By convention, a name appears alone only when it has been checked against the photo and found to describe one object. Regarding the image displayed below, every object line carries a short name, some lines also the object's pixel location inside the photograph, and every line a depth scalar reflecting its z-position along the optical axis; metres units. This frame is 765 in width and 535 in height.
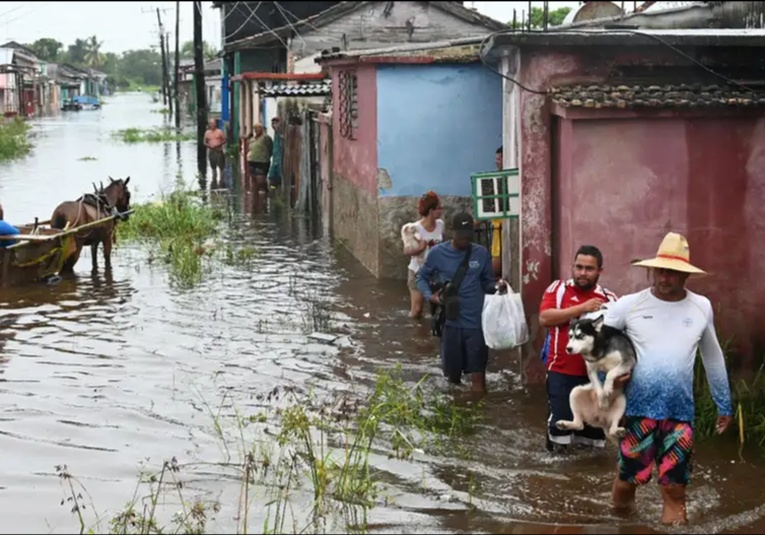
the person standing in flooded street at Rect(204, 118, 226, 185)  30.83
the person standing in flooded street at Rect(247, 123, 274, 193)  26.95
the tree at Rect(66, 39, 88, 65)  153.00
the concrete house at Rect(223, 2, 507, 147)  33.25
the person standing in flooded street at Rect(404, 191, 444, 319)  11.97
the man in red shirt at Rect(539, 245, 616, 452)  7.20
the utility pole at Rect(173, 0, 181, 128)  65.88
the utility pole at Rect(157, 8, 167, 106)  89.62
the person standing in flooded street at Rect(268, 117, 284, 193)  26.77
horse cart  14.38
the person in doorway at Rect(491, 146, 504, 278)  11.98
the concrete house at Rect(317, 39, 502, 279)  15.01
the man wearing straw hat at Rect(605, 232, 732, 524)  6.18
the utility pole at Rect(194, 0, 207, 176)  32.06
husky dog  6.46
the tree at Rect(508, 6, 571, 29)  49.66
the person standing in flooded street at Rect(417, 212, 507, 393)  9.34
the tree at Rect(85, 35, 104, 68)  154.75
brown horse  15.64
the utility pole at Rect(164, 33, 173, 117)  83.18
